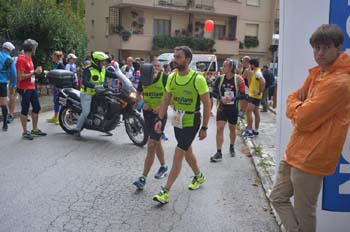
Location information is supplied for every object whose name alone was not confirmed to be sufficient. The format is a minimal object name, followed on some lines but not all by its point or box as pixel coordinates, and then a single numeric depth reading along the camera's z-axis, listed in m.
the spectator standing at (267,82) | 16.20
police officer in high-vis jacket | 8.77
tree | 17.64
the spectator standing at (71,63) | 12.69
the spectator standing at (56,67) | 11.22
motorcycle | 8.73
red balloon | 28.38
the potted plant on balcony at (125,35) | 34.47
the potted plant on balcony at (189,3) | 37.75
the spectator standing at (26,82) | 8.79
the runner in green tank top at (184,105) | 5.26
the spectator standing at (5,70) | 9.75
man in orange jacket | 3.02
